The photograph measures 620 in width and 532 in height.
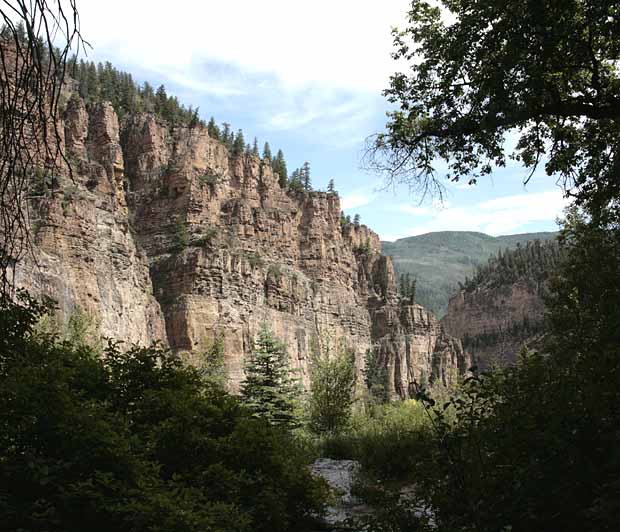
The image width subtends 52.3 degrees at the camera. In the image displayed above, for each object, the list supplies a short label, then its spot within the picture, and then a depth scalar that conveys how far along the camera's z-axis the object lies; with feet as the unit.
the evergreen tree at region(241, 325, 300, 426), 119.75
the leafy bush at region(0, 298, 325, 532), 23.76
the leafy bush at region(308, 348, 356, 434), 137.80
